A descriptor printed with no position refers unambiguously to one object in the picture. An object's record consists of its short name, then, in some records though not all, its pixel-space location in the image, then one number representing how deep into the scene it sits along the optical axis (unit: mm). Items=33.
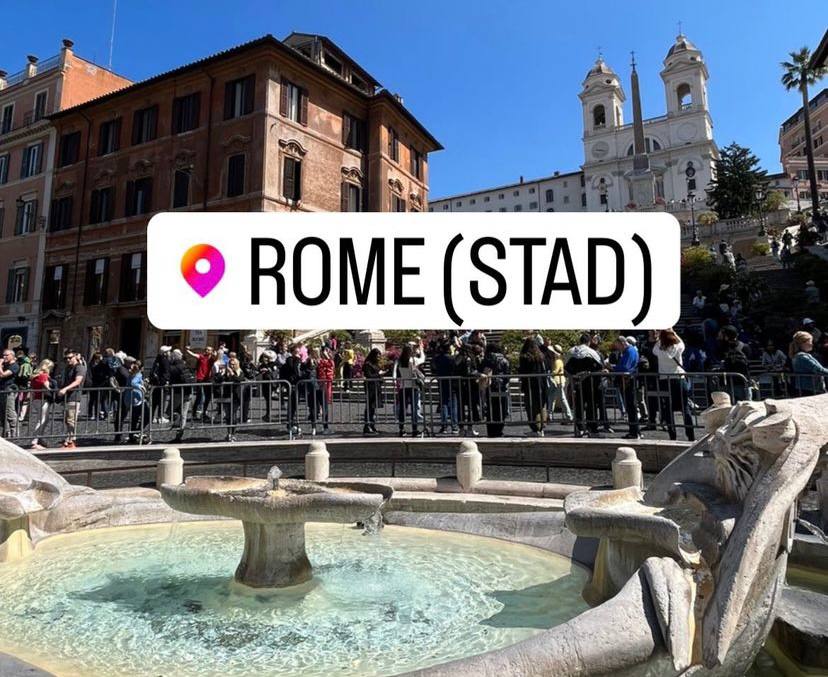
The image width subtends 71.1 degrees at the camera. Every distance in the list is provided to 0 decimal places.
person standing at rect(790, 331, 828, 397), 7000
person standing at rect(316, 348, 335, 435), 9930
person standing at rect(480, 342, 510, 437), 8812
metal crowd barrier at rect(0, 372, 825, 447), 8195
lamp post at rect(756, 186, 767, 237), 55969
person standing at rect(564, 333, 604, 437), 8508
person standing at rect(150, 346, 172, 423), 10766
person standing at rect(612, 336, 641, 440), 8055
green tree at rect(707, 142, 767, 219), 56938
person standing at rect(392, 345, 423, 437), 9211
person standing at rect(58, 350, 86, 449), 9547
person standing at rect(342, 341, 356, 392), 16344
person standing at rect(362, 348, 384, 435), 9812
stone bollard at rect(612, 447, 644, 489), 5300
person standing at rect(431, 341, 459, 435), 9383
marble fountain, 2105
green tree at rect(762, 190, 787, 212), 53469
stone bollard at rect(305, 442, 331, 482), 6456
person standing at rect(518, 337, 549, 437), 8602
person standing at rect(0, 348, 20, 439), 9602
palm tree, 46625
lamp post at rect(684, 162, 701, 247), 77125
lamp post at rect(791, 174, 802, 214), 77062
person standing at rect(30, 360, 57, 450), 9698
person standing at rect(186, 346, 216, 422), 10859
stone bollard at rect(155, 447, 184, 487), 6527
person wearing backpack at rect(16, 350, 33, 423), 10288
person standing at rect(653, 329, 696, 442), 7766
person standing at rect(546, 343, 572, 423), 9352
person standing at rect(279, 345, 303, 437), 12641
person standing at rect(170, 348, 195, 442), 9773
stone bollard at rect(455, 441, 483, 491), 5965
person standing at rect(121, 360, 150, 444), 9531
